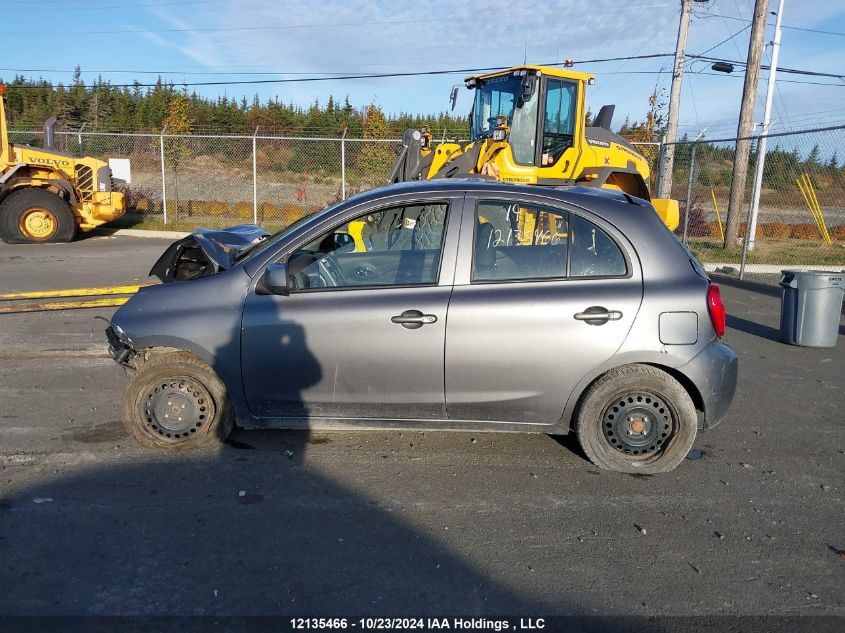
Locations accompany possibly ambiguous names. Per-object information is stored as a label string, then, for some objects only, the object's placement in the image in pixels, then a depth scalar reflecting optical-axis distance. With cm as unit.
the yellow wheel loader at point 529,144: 1203
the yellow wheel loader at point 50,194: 1669
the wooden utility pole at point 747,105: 1650
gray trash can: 820
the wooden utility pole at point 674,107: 1836
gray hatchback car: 454
